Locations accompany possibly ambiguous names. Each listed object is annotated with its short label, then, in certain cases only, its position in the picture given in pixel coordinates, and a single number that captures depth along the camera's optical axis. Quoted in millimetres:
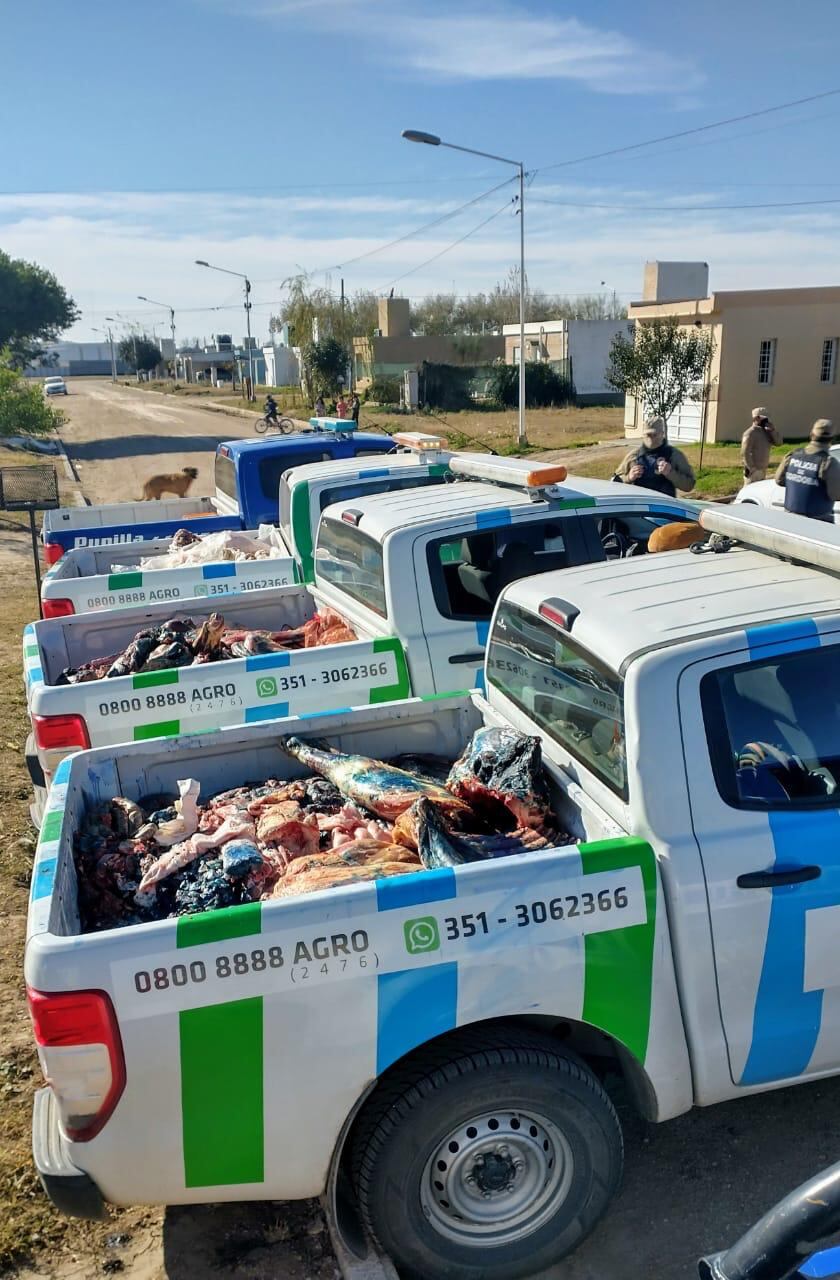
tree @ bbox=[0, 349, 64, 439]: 29156
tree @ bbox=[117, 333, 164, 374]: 120875
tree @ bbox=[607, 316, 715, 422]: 23859
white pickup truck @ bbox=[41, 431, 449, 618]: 7262
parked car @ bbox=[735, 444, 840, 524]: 12242
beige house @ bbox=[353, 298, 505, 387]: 57344
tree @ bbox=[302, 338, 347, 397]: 51344
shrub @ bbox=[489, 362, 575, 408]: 48656
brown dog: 18516
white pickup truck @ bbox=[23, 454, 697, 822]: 5180
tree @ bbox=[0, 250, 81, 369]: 59031
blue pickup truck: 9727
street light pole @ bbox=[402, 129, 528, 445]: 24047
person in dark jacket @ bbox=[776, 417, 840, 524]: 10008
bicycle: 38344
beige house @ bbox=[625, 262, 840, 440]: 27172
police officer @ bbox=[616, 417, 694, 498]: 9898
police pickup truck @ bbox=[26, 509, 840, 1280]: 2693
